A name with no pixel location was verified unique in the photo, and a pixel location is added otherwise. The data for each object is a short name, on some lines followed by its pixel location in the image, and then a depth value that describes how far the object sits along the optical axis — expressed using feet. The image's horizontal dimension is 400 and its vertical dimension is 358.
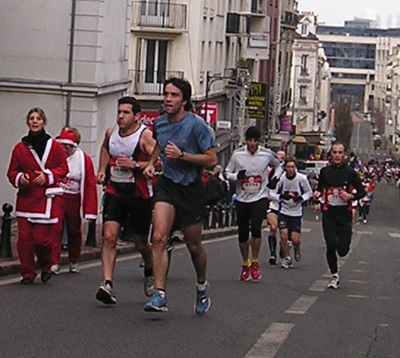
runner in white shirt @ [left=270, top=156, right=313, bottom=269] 65.92
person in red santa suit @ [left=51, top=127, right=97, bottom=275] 50.11
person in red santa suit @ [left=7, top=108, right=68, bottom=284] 43.50
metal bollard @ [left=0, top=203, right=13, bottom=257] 52.95
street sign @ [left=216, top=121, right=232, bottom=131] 176.35
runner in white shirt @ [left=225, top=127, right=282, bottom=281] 51.93
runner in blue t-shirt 35.78
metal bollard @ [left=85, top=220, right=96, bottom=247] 65.98
